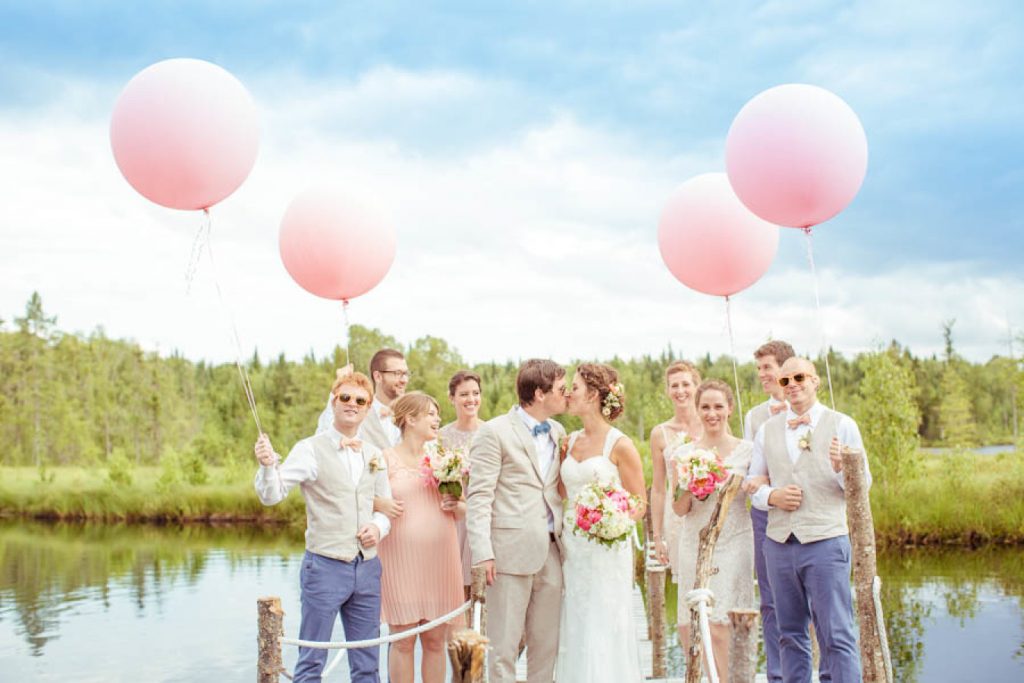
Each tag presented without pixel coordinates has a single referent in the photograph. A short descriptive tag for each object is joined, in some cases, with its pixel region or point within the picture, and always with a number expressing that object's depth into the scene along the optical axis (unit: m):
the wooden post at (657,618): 7.79
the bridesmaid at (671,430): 6.23
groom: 4.87
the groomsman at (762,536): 5.86
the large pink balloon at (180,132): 6.12
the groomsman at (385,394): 6.12
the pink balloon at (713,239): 7.34
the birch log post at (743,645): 4.08
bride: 4.98
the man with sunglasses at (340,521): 4.92
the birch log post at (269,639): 4.39
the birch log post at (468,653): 3.72
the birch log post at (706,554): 4.85
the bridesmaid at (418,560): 5.46
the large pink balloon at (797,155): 6.40
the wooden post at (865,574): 4.86
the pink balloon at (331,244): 7.11
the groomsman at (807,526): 4.99
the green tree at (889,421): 21.20
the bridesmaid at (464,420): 5.82
